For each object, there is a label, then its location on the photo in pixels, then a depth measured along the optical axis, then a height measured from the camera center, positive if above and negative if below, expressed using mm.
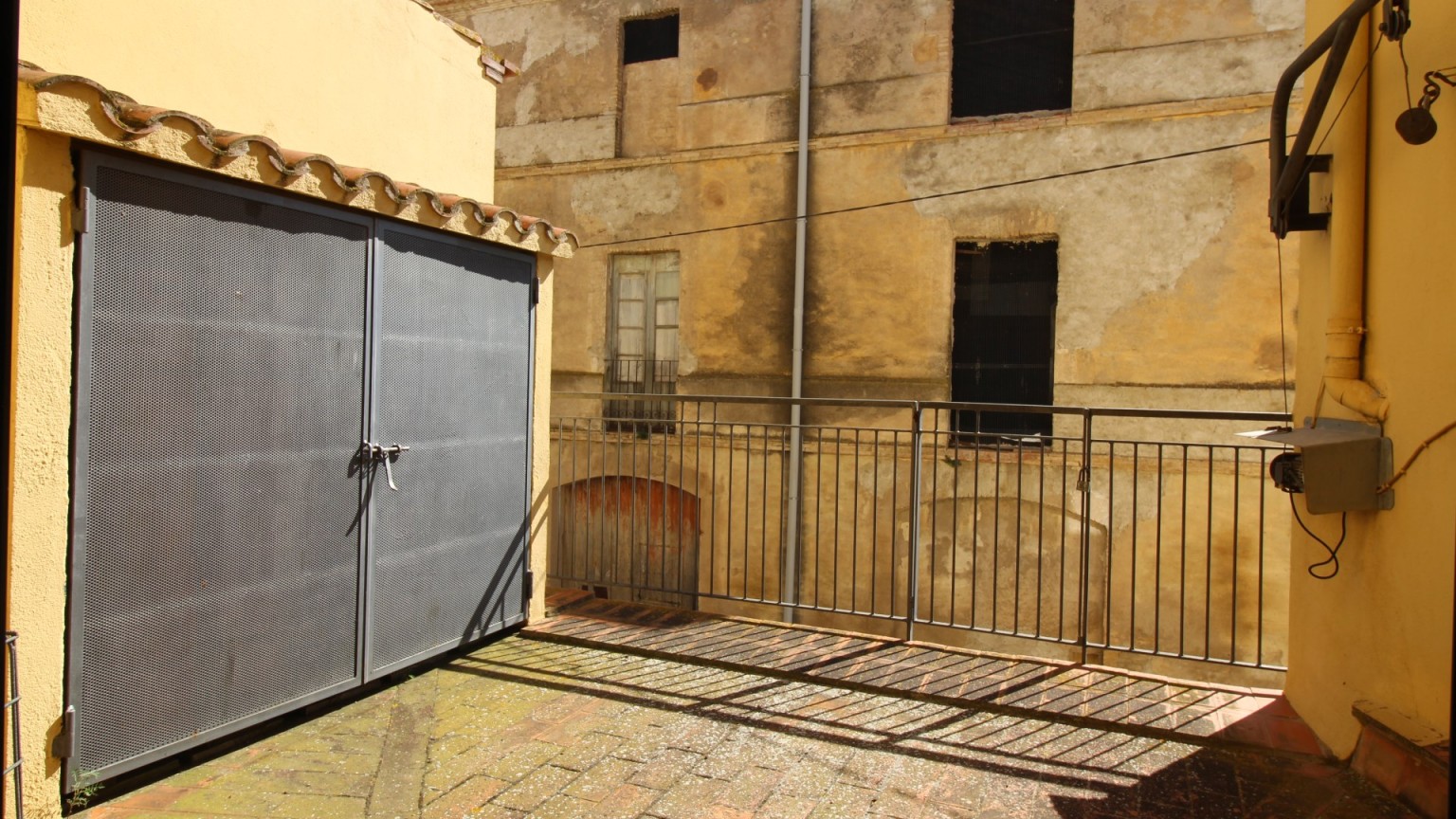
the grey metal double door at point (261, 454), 3230 -262
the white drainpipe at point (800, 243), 11391 +2077
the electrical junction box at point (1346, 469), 3623 -193
